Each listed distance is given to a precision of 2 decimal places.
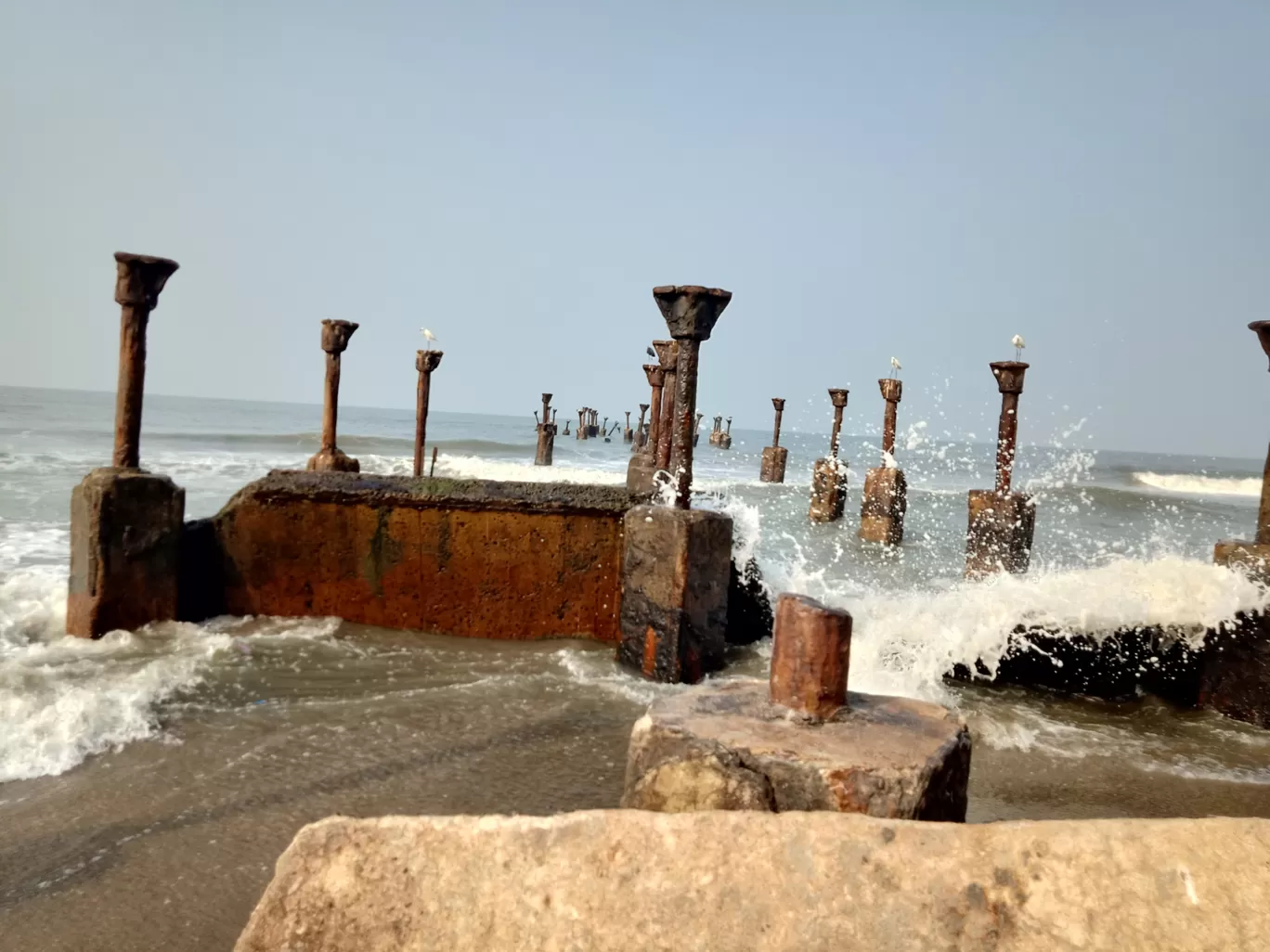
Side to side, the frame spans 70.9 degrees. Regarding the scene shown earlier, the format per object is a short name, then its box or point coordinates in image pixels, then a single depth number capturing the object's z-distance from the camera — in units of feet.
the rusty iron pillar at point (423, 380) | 44.93
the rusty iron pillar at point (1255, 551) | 15.80
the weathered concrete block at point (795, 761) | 7.16
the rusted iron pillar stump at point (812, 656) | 8.24
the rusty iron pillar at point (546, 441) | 94.73
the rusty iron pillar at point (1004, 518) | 33.60
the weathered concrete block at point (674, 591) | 15.94
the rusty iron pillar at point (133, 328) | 17.40
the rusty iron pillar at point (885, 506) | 45.47
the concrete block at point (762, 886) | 5.31
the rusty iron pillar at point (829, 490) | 54.75
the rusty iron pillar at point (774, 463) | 86.79
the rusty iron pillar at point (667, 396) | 27.55
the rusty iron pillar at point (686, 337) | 16.66
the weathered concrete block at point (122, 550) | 16.58
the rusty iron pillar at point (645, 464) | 29.94
